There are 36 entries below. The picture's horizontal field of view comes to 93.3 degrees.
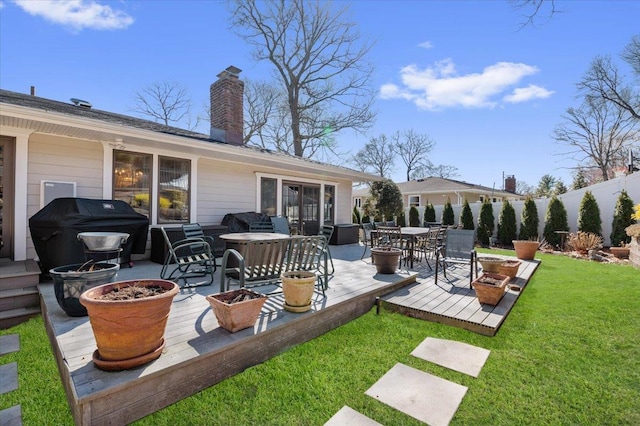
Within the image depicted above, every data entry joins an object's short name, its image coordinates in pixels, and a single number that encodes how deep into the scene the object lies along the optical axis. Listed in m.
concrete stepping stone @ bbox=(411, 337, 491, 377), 2.66
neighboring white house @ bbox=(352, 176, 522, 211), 18.36
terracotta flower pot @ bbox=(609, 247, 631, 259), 8.11
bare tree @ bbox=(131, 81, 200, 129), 17.30
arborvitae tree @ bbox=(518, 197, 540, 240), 11.02
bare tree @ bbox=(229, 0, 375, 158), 15.04
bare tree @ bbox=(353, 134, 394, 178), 29.78
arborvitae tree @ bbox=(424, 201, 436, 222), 14.81
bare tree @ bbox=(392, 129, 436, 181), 30.47
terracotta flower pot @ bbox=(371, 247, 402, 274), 5.04
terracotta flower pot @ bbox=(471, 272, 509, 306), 3.80
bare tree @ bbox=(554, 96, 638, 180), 20.47
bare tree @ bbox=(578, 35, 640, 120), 17.09
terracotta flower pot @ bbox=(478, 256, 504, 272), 4.99
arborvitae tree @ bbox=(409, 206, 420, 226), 15.32
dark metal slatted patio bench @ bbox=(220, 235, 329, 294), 3.22
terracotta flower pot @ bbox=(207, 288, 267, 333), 2.55
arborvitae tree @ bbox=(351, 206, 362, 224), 17.02
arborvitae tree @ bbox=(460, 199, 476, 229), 13.08
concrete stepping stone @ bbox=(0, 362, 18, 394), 2.32
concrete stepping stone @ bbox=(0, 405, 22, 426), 1.96
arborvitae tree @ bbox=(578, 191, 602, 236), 9.74
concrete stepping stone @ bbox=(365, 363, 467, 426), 2.07
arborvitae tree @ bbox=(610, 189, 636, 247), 9.15
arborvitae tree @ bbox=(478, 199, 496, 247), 12.20
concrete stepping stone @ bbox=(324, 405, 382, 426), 1.96
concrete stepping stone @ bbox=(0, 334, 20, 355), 2.89
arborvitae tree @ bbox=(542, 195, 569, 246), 10.33
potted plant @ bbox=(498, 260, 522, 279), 5.11
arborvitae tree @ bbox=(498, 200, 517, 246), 11.55
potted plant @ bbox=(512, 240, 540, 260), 7.12
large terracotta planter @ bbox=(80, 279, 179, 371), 1.94
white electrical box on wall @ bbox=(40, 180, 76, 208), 4.81
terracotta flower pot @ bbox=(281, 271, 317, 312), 3.08
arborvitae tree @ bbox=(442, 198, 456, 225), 13.91
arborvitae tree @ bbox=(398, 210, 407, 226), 15.44
